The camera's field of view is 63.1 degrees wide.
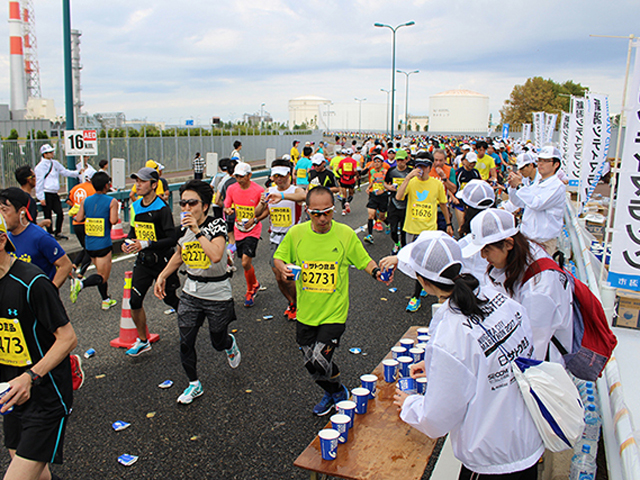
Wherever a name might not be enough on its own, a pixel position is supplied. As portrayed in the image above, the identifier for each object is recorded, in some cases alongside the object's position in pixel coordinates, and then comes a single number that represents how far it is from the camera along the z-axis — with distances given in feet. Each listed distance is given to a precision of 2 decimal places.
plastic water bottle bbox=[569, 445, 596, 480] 10.52
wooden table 9.73
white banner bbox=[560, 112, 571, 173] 66.85
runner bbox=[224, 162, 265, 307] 25.54
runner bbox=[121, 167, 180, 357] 19.31
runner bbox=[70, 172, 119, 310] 24.07
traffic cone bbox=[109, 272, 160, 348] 20.59
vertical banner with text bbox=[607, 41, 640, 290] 16.25
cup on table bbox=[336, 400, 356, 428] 10.89
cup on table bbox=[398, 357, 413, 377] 12.62
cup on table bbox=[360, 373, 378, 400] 12.07
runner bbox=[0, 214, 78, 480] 9.43
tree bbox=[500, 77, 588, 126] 256.32
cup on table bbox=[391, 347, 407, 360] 13.56
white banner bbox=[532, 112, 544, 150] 82.63
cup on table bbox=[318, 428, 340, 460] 9.88
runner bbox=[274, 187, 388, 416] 14.53
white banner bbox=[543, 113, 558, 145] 80.53
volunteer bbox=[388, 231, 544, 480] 7.22
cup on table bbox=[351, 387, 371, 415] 11.51
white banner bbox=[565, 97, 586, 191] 47.06
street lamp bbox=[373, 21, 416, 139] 145.12
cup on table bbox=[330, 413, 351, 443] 10.47
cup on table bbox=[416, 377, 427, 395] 11.27
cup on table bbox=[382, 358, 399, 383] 12.94
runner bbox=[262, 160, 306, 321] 23.75
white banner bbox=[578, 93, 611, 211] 34.76
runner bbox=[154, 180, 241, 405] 16.06
